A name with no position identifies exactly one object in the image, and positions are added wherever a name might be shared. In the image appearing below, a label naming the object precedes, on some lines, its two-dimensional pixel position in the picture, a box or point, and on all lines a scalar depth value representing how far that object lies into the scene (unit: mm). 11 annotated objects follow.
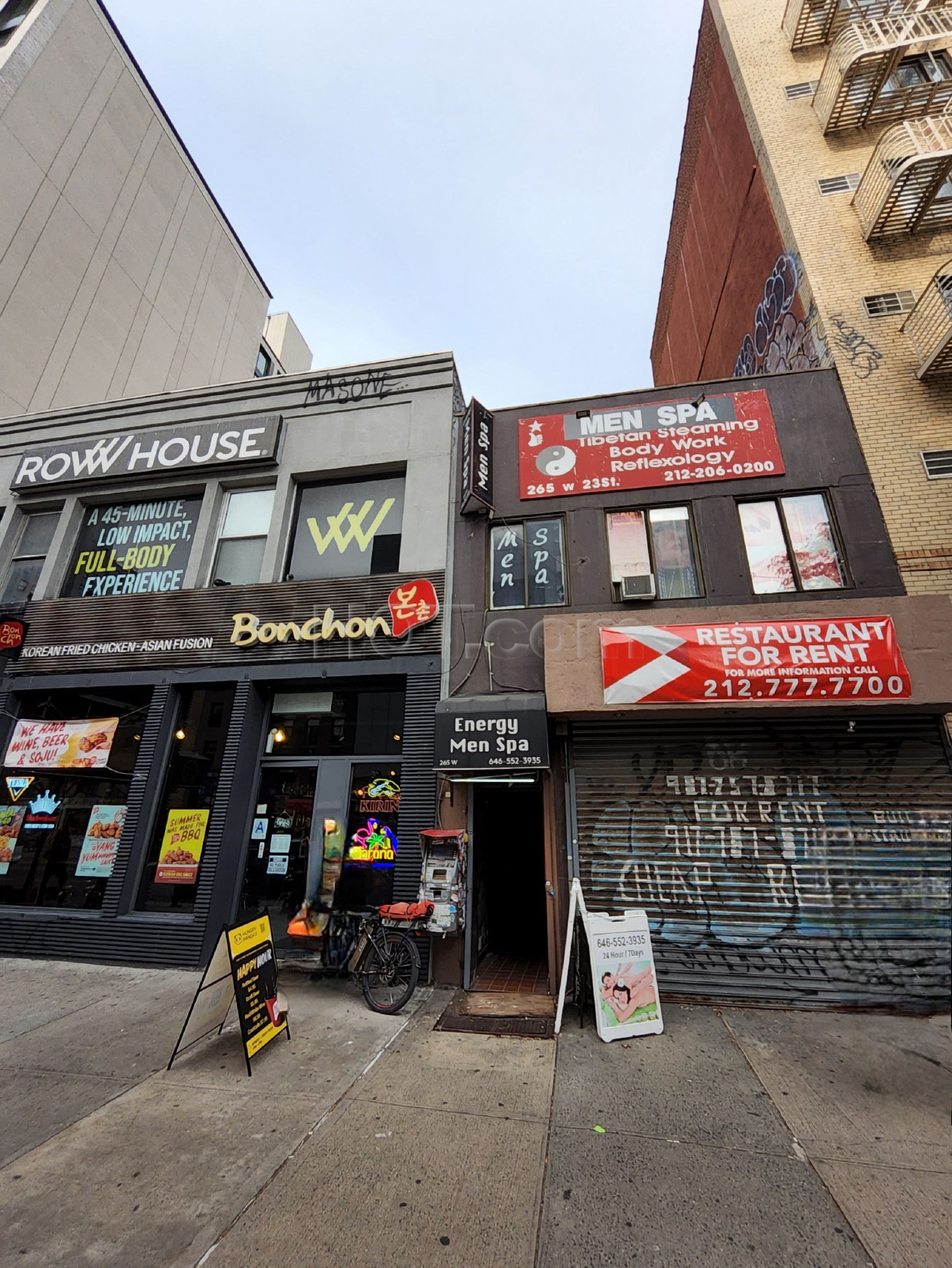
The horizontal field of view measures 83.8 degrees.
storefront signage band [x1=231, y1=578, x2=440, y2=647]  8859
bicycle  6930
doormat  6074
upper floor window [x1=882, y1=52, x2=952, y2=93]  11922
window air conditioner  8188
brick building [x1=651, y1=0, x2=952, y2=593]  8656
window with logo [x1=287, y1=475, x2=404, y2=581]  9844
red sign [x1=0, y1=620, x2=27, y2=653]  10469
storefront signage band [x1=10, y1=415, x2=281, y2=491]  10703
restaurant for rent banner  6770
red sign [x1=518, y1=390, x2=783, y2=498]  8875
